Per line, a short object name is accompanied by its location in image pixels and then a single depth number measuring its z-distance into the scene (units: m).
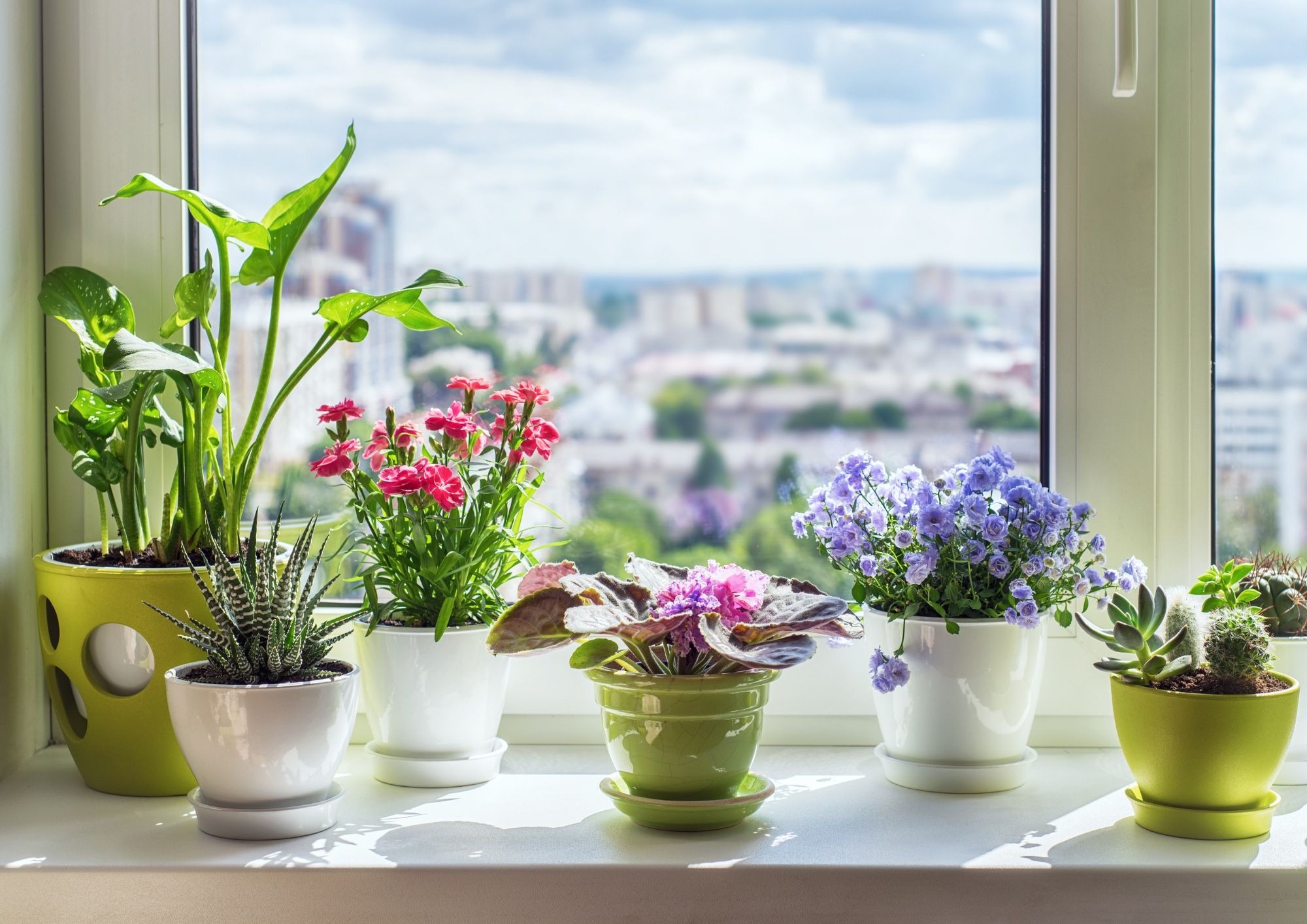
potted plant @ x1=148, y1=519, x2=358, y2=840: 0.93
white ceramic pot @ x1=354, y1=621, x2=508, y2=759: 1.07
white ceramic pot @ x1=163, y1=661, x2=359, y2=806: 0.92
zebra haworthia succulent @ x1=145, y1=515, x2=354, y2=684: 0.95
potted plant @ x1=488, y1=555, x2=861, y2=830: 0.96
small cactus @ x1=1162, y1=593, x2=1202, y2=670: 1.00
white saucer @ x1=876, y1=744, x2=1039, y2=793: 1.09
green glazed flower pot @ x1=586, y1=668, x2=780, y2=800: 0.96
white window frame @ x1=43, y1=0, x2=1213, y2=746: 1.22
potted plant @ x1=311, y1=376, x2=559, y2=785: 1.07
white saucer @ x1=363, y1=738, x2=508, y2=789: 1.10
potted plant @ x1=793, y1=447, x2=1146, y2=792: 1.05
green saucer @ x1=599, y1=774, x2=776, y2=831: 0.97
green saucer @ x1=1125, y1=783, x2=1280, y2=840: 0.97
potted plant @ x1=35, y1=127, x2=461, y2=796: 1.04
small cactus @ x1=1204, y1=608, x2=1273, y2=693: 0.96
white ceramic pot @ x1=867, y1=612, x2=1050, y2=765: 1.06
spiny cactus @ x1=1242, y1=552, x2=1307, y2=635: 1.09
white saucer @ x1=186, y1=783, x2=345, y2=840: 0.95
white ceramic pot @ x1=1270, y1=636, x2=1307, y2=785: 1.07
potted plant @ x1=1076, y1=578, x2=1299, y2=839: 0.95
